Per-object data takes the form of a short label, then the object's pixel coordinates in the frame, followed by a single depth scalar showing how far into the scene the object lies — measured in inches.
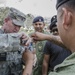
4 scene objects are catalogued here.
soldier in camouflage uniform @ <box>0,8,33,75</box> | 53.7
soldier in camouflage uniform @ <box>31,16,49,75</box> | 84.2
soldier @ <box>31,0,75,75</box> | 17.7
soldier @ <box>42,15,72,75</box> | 74.8
